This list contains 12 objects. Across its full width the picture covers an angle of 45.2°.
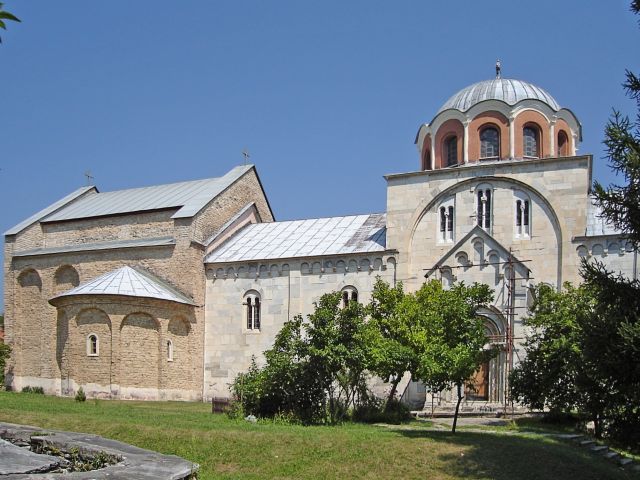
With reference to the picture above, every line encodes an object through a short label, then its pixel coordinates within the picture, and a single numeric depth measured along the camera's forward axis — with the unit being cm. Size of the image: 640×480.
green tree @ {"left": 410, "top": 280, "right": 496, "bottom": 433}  1939
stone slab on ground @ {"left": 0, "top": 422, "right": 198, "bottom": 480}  1078
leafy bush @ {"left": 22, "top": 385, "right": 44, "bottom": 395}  3372
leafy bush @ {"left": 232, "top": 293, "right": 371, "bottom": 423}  2320
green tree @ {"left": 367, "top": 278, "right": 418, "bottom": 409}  2075
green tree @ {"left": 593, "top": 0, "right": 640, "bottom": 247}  1370
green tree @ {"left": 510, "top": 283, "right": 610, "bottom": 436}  2156
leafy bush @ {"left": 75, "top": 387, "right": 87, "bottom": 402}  2773
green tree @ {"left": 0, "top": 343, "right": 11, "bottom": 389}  3506
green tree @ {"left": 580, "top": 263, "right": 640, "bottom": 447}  1320
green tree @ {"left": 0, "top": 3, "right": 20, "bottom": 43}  633
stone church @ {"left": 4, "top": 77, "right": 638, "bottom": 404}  2825
